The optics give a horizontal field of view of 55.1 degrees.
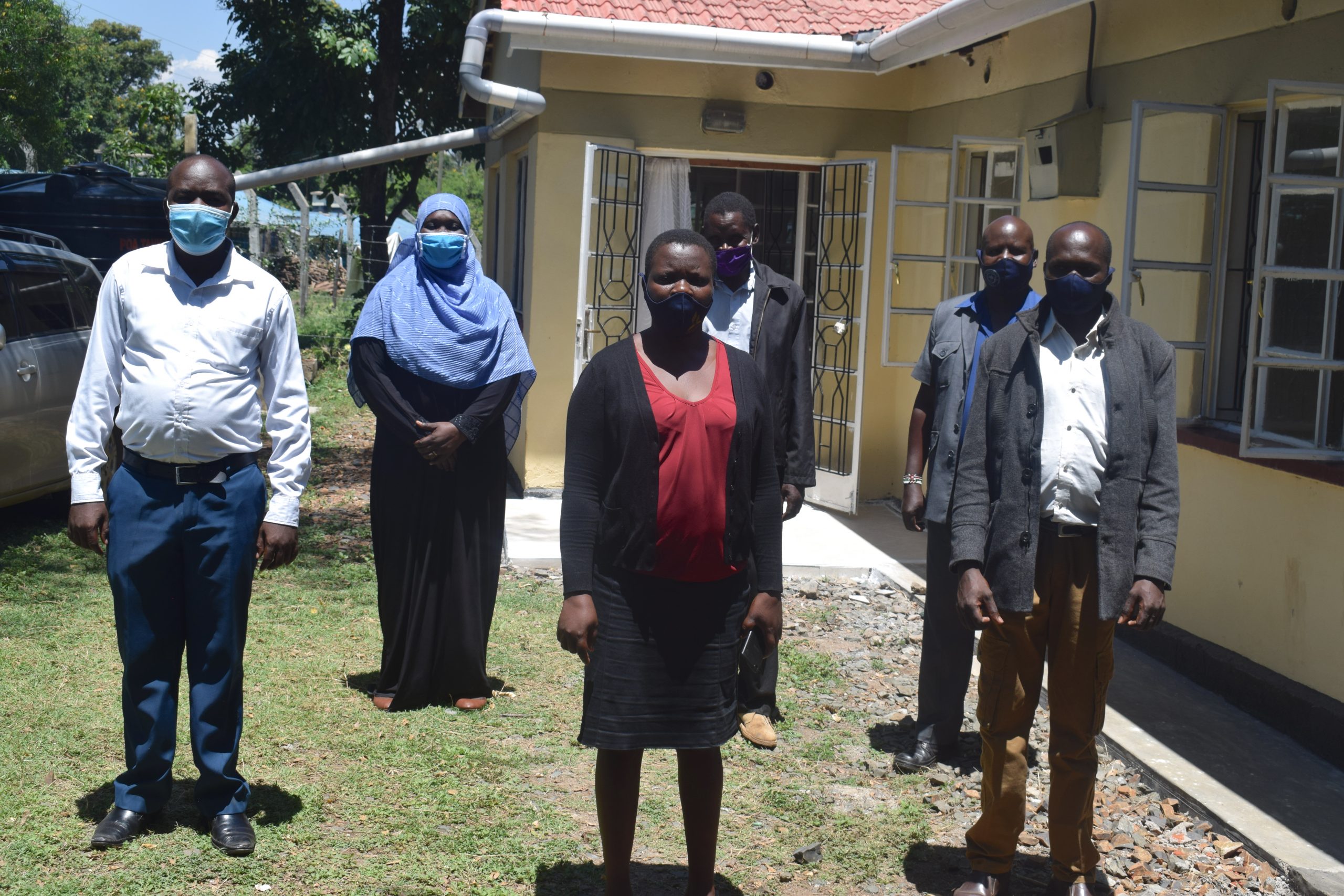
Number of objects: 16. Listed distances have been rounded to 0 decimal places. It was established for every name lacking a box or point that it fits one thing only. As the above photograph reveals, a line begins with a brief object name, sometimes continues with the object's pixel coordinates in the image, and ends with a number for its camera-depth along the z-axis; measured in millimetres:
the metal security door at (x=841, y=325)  9344
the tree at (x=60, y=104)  20203
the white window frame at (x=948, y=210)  8453
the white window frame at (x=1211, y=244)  6023
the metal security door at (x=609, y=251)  9234
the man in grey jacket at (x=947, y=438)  4555
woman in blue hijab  5070
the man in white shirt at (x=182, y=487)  3758
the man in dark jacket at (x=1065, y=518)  3562
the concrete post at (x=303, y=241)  21766
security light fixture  9469
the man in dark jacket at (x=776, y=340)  4938
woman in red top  3264
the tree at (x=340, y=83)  16734
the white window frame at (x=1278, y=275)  5137
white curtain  10016
